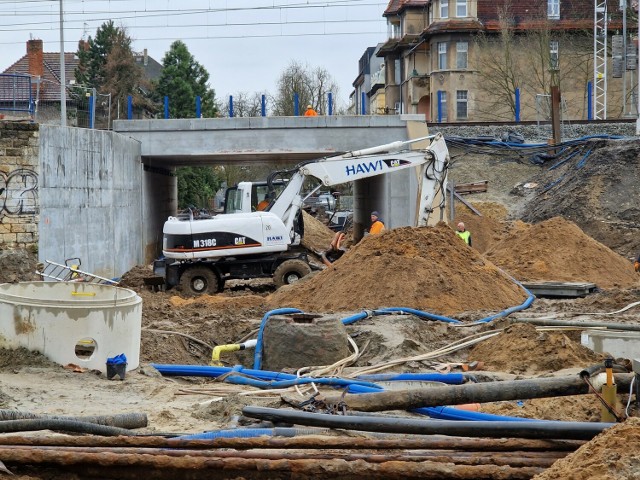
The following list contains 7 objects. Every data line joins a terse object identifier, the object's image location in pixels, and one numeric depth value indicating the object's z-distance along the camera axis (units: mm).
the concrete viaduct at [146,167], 20859
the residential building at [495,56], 54562
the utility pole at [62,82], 30953
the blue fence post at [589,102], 42281
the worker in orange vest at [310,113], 31789
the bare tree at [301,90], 69000
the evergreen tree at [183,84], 64375
